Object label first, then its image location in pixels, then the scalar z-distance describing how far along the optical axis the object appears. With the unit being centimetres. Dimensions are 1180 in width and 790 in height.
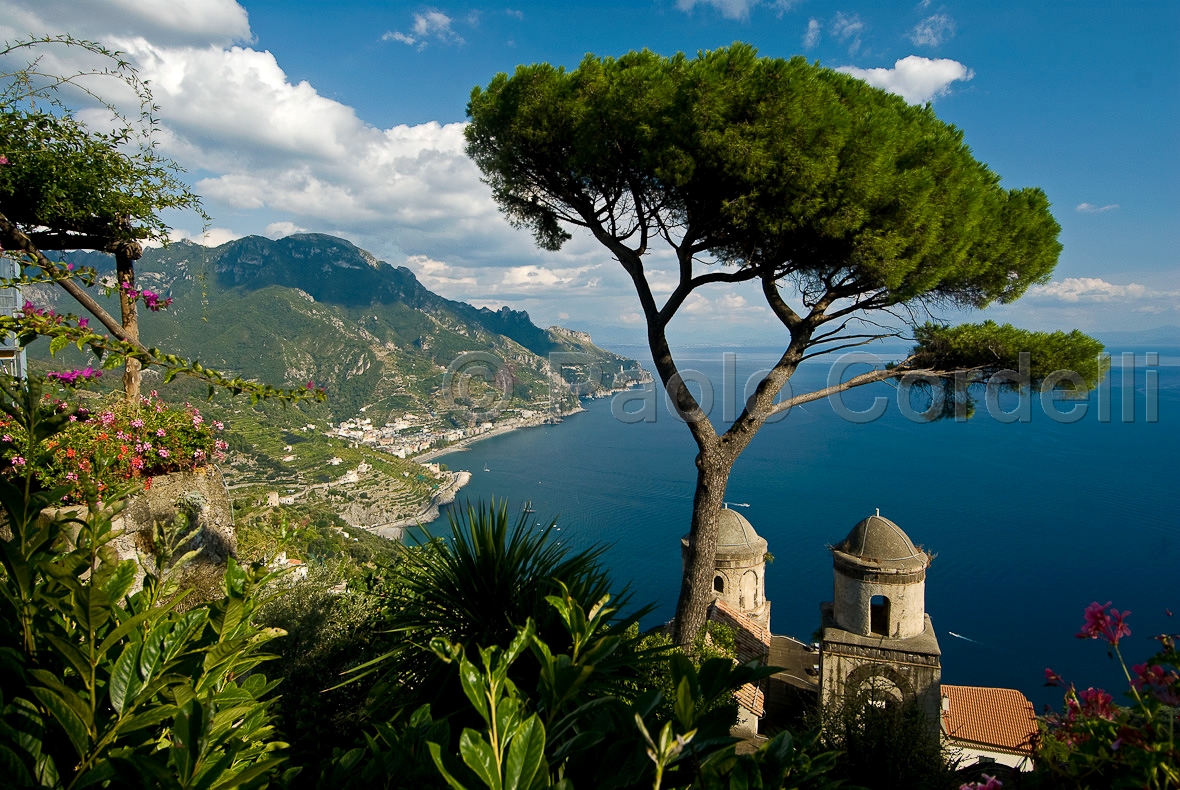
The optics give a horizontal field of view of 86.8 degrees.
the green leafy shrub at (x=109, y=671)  86
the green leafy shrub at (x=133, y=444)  384
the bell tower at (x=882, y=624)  733
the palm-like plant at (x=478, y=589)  285
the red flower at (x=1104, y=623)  152
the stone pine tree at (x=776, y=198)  512
